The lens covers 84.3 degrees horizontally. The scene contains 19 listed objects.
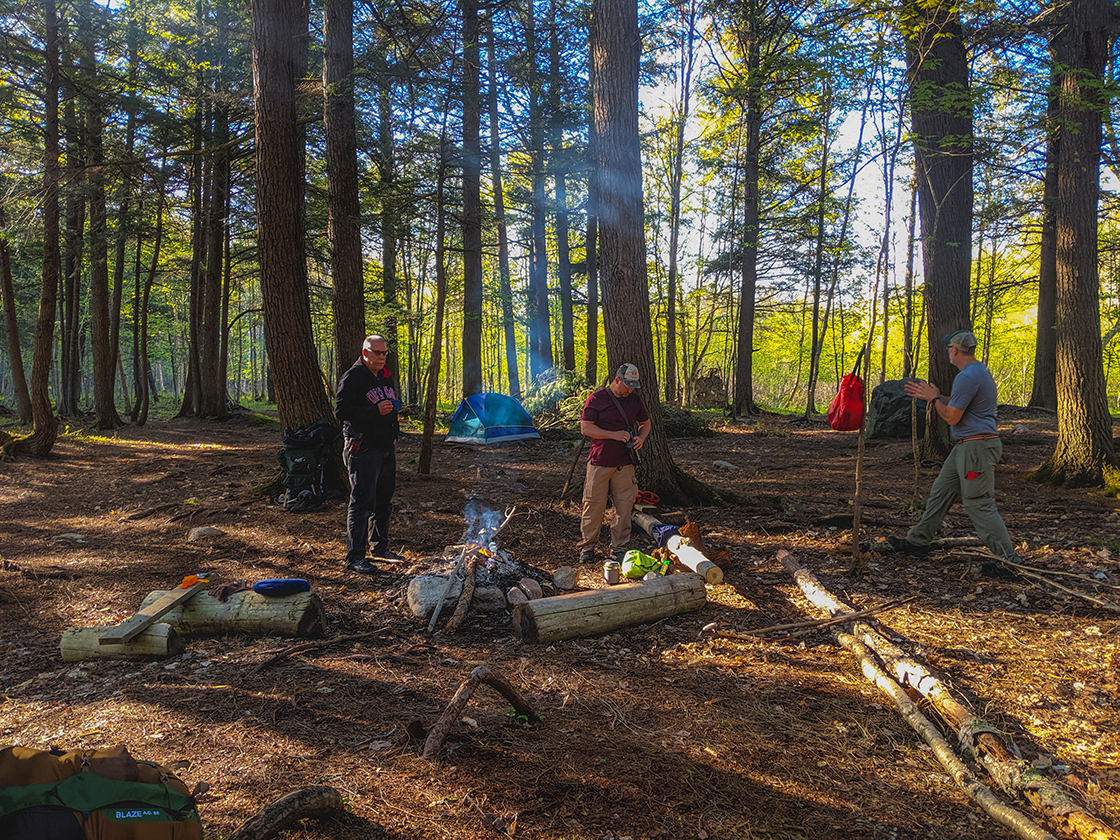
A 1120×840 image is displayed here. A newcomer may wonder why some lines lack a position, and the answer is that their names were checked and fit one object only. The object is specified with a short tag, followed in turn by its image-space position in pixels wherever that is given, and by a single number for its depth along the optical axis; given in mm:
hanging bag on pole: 6038
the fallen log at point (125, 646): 4254
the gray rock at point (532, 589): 5266
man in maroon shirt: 6348
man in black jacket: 6023
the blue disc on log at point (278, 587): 4770
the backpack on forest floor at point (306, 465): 8031
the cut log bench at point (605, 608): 4746
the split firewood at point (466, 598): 4887
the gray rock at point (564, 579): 5559
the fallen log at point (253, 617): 4660
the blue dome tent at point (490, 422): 13336
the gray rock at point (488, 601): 5160
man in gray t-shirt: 5363
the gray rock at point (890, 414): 12781
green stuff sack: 5703
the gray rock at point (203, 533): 7062
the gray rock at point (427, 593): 5090
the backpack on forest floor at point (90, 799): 1952
